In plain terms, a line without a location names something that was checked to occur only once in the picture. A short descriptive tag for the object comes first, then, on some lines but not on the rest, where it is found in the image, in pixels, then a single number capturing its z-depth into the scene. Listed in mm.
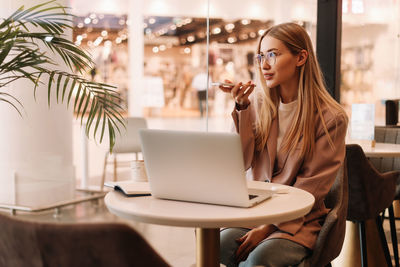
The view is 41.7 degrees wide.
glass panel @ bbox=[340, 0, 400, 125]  5668
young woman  1748
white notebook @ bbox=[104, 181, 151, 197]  1619
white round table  1304
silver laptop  1357
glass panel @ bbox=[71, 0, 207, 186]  5961
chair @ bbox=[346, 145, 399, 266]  2537
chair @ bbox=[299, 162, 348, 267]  1753
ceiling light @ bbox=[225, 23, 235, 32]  5348
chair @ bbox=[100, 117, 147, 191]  5348
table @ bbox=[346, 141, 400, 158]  2848
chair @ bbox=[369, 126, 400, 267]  3588
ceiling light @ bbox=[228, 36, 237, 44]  5443
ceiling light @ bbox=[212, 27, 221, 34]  5252
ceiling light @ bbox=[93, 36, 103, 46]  6109
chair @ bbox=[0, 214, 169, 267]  868
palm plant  2305
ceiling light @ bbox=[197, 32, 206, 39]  5596
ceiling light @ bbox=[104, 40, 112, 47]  6233
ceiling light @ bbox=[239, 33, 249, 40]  5598
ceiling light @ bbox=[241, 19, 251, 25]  5590
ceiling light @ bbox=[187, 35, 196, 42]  5842
